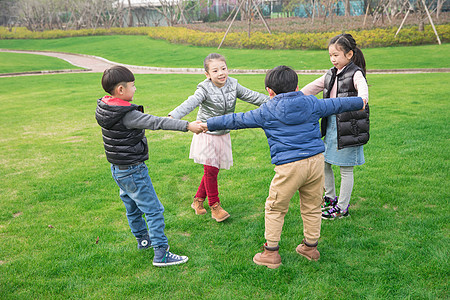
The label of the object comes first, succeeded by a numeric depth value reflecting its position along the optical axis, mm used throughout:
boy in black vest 3209
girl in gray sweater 4016
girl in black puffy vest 3854
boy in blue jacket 3139
